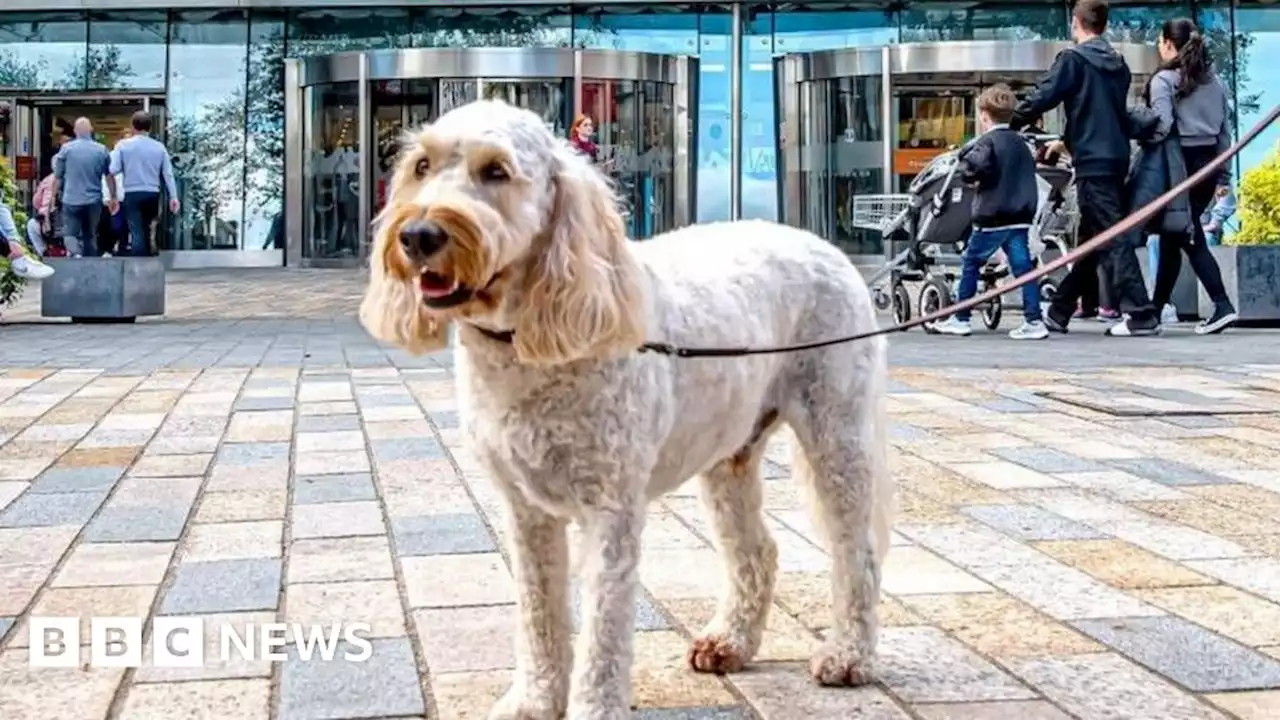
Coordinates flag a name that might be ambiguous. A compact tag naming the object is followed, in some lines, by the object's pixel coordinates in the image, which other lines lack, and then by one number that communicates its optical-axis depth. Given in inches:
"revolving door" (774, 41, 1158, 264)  890.7
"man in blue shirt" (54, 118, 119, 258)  617.6
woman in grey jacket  425.1
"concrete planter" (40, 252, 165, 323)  531.2
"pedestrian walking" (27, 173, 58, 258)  815.7
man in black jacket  413.7
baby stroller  466.0
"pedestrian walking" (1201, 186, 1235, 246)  603.5
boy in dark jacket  422.9
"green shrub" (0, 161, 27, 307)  494.6
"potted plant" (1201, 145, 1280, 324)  486.9
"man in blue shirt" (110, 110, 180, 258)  637.3
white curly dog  95.7
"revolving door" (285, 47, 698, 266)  924.6
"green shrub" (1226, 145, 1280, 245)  497.0
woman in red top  590.9
